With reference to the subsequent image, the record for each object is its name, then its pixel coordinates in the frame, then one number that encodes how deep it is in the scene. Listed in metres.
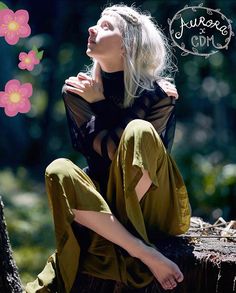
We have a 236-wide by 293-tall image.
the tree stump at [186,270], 3.13
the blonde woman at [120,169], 3.01
